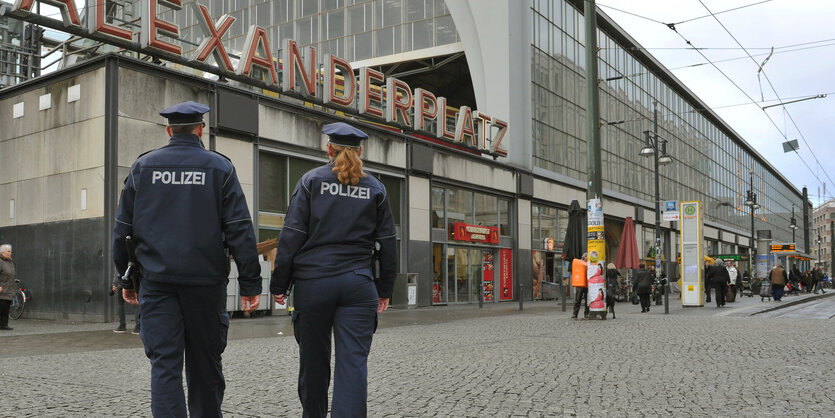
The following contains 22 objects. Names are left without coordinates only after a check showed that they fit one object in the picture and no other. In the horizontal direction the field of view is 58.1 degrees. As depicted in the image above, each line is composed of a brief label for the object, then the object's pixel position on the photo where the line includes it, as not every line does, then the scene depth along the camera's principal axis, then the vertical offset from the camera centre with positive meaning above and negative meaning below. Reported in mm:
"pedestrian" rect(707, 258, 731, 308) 23766 -1003
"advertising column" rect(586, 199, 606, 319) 16297 -266
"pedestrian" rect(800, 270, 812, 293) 45781 -2009
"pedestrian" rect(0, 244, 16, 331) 14273 -622
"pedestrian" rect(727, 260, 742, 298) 29528 -1208
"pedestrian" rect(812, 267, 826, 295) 45188 -1806
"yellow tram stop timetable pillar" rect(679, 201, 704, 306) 22719 -137
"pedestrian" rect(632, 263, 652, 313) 20406 -1042
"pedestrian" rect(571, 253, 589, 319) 17183 -996
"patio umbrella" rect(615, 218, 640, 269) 27078 -81
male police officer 3859 -21
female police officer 4078 -130
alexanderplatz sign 16672 +4951
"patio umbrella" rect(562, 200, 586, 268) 19969 +242
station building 16953 +3419
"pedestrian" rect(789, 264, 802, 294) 39156 -1677
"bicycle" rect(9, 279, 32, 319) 16688 -1190
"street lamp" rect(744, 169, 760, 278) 44688 +2936
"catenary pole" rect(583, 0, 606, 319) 16109 +2750
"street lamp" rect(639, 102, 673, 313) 27781 +3507
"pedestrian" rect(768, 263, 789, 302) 27945 -1178
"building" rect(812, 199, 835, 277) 143875 +4214
